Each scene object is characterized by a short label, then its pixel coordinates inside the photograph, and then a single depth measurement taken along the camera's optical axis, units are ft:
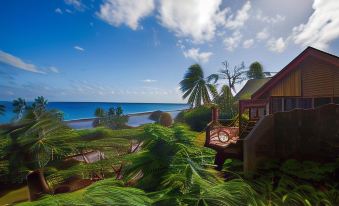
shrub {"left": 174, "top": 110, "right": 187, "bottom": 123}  79.77
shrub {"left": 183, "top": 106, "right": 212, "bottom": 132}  69.72
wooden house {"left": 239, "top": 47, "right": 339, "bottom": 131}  34.65
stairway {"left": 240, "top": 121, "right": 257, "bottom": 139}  28.31
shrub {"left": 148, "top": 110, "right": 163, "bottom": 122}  73.01
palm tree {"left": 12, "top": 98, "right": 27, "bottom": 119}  68.41
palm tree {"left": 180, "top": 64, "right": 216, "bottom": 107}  97.45
